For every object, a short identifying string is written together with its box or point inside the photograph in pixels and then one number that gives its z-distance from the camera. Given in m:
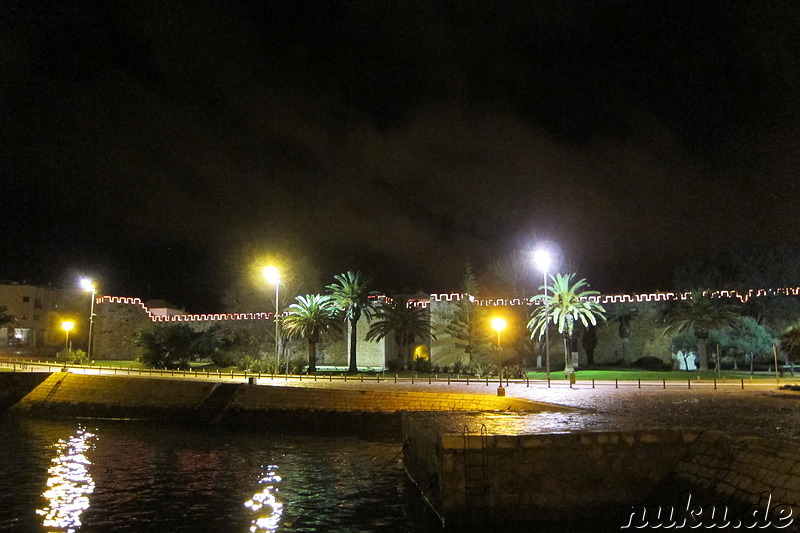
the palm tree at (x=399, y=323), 44.28
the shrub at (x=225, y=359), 47.75
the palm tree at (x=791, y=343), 28.69
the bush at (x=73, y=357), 46.41
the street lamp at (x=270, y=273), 34.69
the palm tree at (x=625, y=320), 50.75
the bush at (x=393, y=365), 46.94
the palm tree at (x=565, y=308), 40.22
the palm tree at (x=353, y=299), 43.09
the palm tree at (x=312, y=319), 42.44
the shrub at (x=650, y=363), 47.87
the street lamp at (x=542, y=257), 31.16
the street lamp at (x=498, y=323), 26.08
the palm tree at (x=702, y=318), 42.50
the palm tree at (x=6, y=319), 50.88
